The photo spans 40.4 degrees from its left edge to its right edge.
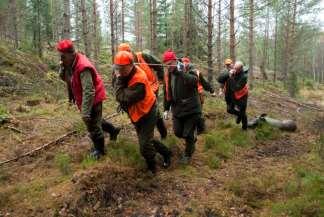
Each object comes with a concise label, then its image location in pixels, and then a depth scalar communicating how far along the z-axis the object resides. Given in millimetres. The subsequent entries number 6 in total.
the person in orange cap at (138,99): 6430
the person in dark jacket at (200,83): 7805
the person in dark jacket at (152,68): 8334
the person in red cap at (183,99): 7740
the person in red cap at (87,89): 6879
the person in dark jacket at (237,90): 10555
